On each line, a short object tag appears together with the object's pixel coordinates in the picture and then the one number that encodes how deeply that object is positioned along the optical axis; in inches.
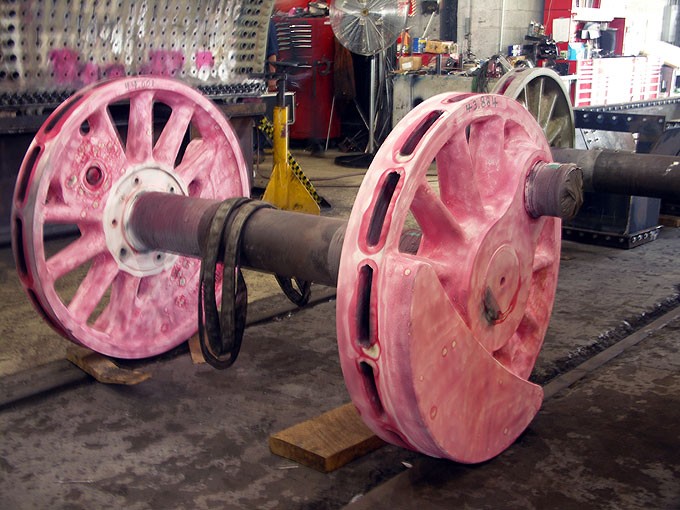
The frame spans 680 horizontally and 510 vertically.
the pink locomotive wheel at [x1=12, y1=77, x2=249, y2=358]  94.0
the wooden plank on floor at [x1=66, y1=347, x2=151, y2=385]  103.7
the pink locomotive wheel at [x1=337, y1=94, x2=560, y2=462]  64.9
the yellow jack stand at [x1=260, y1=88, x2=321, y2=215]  196.2
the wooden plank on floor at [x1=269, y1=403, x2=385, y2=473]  81.7
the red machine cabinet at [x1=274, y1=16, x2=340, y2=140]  338.0
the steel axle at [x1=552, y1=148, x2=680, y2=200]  119.0
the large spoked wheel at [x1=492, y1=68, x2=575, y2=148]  136.7
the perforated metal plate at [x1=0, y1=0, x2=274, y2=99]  135.5
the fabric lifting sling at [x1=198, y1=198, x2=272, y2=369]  86.0
